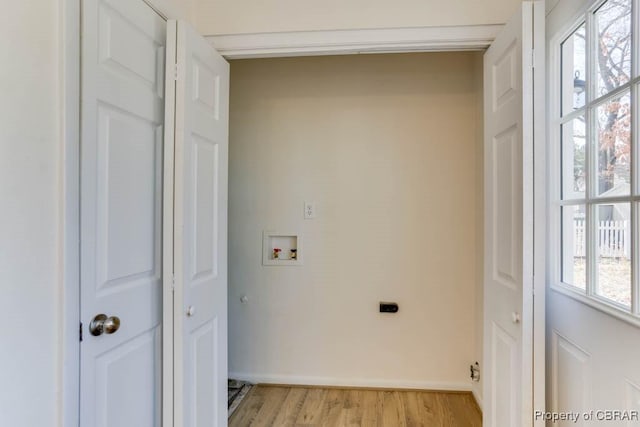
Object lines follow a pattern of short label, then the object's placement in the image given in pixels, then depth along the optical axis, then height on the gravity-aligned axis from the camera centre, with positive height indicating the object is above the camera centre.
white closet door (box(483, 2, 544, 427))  1.31 -0.01
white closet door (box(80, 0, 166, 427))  1.12 +0.02
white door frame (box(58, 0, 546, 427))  1.04 +0.01
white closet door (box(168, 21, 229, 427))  1.42 -0.07
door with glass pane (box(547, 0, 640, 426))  1.05 +0.03
